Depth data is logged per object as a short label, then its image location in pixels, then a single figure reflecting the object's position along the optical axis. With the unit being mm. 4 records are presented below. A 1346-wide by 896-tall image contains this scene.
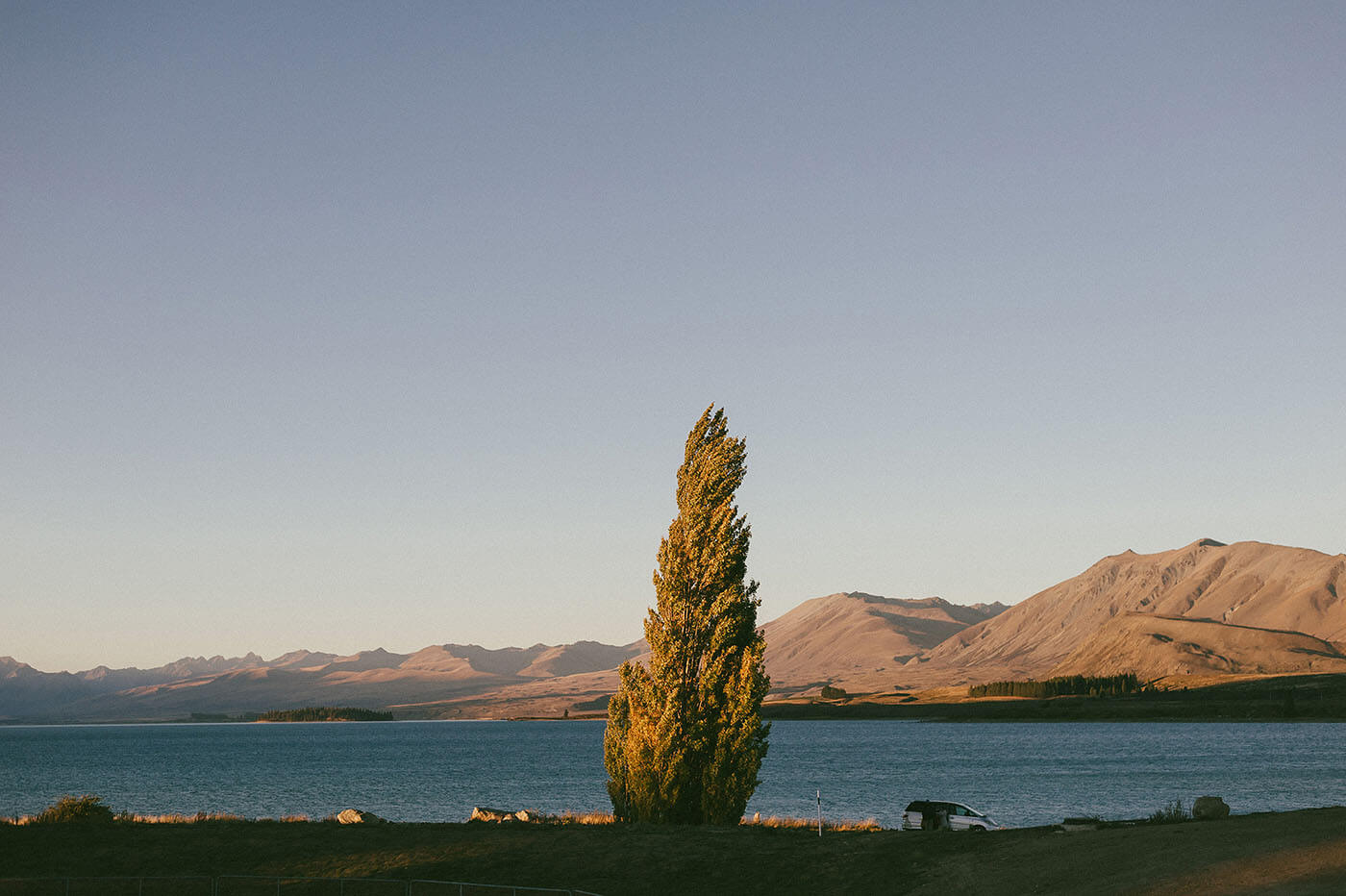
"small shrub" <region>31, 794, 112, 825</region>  46094
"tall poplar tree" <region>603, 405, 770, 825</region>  43844
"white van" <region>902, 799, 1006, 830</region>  52094
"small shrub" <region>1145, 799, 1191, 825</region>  37178
